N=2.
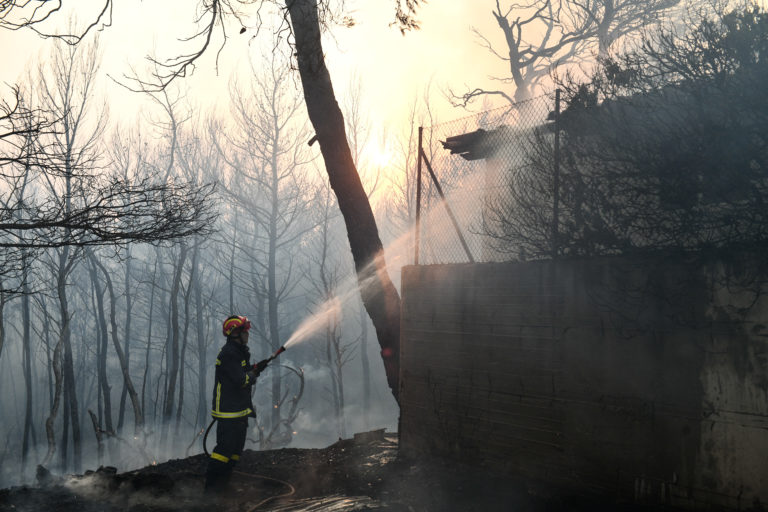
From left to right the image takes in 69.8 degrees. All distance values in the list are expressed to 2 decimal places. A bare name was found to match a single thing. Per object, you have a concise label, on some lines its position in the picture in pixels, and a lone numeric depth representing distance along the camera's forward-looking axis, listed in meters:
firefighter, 6.16
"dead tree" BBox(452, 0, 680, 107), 20.84
